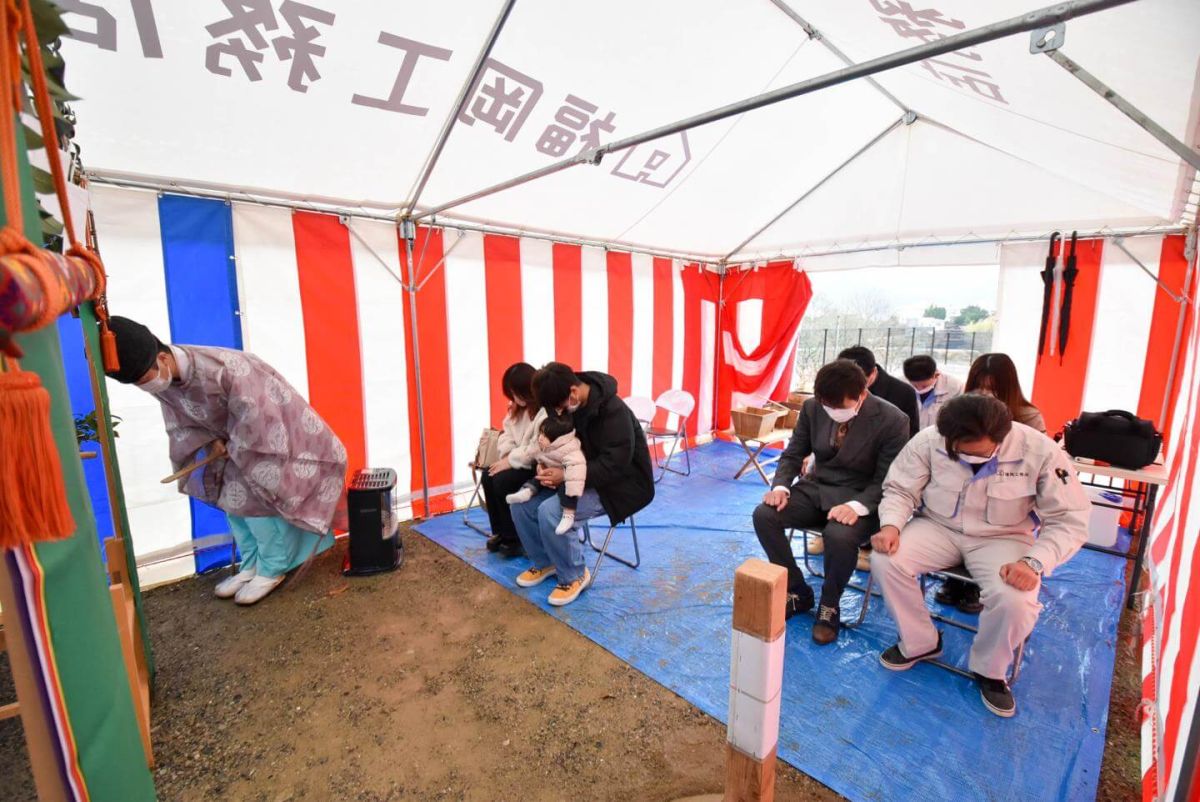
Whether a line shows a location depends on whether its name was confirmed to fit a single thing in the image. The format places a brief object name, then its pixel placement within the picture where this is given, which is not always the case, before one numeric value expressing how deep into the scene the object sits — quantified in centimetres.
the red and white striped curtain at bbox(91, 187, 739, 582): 293
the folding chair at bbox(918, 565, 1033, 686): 218
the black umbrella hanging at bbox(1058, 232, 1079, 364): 392
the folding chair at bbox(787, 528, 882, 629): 260
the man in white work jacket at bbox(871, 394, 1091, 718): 205
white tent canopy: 206
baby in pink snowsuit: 279
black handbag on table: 276
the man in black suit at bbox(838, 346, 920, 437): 320
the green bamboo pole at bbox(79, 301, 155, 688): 170
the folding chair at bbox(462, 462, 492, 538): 385
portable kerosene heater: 316
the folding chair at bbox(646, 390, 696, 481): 540
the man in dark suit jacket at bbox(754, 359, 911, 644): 254
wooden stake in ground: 106
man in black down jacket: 287
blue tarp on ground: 180
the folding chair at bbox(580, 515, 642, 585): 313
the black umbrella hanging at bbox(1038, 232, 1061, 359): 399
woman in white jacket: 321
